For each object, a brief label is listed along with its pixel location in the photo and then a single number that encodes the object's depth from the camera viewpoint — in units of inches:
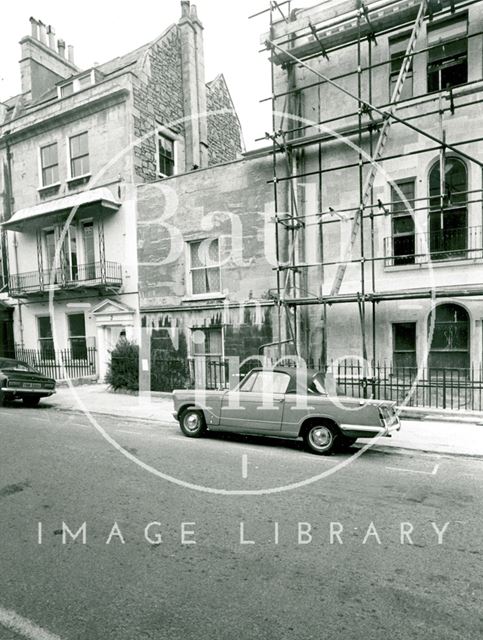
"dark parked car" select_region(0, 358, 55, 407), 487.5
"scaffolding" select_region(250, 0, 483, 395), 436.1
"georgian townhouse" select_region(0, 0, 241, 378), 661.3
